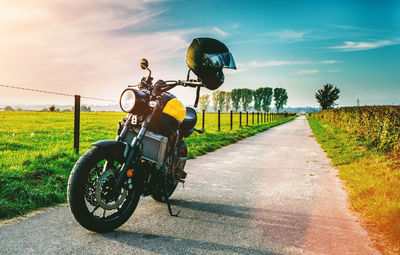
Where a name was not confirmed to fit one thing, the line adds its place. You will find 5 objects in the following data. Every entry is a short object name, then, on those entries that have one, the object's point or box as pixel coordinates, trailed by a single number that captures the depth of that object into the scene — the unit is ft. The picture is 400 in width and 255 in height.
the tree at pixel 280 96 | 384.88
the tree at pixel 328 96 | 283.38
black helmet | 9.40
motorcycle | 8.41
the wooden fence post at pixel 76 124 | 19.64
